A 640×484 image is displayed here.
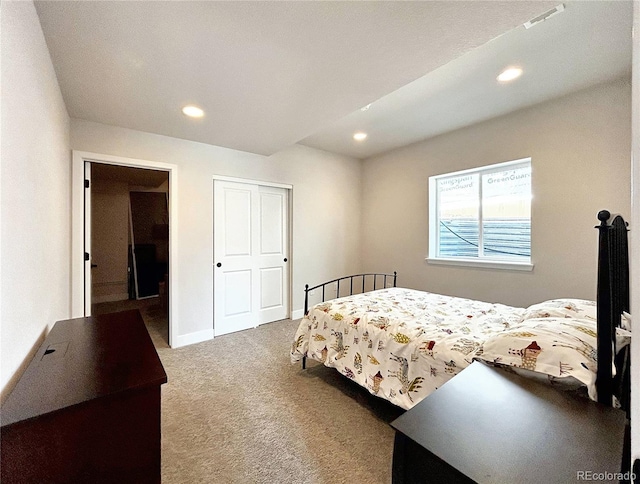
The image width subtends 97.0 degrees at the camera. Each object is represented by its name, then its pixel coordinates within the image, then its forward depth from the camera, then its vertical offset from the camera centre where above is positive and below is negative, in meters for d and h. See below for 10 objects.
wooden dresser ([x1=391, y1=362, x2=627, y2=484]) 0.72 -0.59
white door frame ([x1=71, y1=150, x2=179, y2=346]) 2.60 +0.21
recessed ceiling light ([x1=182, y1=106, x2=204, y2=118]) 2.41 +1.12
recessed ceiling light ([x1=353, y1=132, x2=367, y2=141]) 3.73 +1.38
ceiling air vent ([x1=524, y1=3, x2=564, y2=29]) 1.61 +1.32
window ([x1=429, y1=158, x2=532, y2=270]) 3.15 +0.28
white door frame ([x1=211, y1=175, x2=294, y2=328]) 3.97 +0.16
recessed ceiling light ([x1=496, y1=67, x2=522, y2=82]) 2.26 +1.36
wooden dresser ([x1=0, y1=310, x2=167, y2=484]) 0.83 -0.58
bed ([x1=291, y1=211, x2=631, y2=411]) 1.11 -0.58
